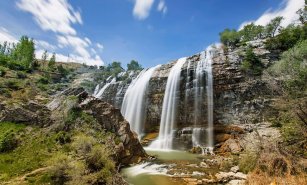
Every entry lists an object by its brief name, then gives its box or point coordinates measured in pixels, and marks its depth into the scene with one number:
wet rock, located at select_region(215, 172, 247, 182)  11.02
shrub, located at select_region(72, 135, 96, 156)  9.37
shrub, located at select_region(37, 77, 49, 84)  41.78
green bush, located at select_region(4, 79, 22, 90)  15.86
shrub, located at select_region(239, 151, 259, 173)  11.29
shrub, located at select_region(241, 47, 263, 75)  24.72
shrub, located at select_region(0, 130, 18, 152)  9.80
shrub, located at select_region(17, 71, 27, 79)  31.20
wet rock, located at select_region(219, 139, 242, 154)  18.81
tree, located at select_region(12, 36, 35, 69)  55.11
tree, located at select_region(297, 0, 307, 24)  34.92
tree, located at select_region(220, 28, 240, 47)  53.21
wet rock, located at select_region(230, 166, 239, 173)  12.34
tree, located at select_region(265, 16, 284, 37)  46.06
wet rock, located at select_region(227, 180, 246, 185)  10.07
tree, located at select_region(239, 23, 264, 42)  49.43
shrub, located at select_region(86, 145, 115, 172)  9.05
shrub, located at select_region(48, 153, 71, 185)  7.90
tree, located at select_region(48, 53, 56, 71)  65.06
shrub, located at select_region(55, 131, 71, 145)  10.92
